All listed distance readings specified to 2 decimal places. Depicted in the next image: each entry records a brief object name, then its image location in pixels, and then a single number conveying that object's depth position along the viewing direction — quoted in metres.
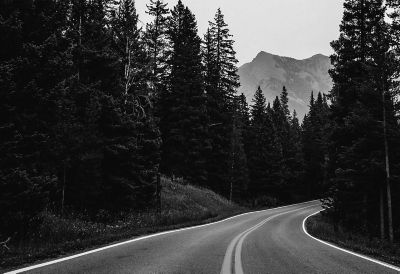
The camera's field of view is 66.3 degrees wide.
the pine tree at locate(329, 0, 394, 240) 19.25
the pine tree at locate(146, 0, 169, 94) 33.94
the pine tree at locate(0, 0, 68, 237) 9.19
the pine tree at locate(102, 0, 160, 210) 18.25
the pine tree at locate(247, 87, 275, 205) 49.97
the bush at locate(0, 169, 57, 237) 9.03
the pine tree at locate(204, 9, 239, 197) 39.66
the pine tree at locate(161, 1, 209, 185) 32.69
